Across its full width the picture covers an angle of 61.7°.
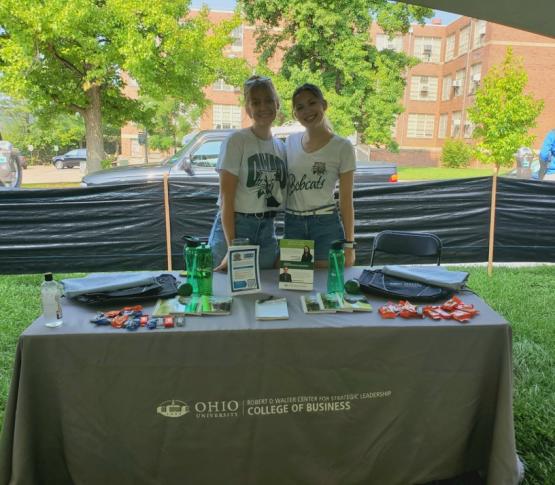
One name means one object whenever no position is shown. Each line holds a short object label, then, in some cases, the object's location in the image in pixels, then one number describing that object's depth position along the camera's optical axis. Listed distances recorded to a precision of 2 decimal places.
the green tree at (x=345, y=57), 15.65
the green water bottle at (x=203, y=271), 1.76
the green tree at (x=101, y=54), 9.54
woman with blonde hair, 2.06
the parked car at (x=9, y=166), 8.26
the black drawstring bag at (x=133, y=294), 1.68
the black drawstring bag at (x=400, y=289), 1.75
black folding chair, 2.63
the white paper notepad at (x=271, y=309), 1.55
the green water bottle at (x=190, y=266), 1.76
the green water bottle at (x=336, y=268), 1.78
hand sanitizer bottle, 1.50
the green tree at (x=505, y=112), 14.71
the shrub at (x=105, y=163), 11.94
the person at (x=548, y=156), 7.84
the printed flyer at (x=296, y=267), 1.80
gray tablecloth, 1.48
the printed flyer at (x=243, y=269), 1.75
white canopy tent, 2.57
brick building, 25.06
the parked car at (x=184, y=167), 5.93
